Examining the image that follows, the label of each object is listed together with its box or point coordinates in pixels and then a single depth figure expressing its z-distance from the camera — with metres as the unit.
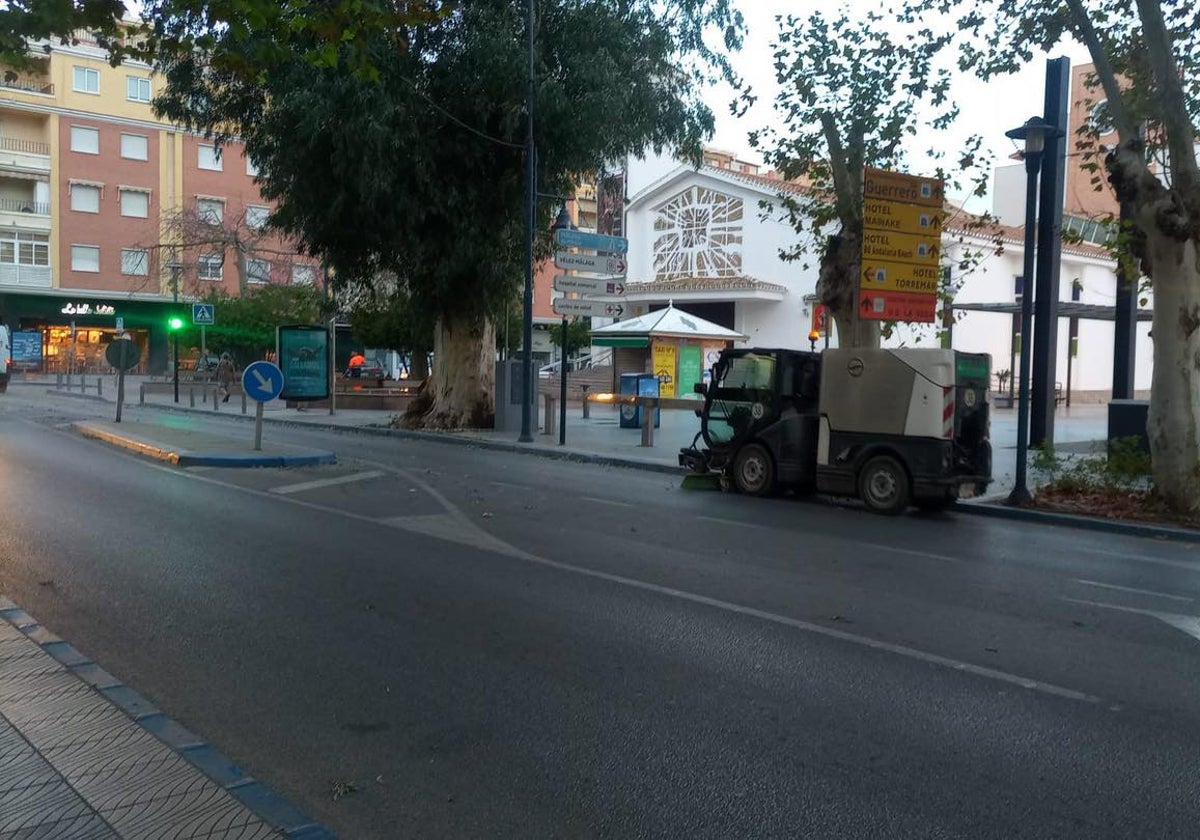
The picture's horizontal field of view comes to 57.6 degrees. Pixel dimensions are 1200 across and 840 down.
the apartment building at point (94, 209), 51.47
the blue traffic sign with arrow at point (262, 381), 17.31
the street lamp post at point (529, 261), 20.95
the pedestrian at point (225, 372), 39.28
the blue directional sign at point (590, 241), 21.66
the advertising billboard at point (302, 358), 20.78
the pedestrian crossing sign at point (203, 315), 33.78
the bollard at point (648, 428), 21.20
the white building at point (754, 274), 43.38
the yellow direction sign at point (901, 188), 14.89
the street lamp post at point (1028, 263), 13.43
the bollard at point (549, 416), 23.67
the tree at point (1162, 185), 12.10
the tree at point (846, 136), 14.75
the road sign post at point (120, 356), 23.28
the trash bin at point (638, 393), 25.64
